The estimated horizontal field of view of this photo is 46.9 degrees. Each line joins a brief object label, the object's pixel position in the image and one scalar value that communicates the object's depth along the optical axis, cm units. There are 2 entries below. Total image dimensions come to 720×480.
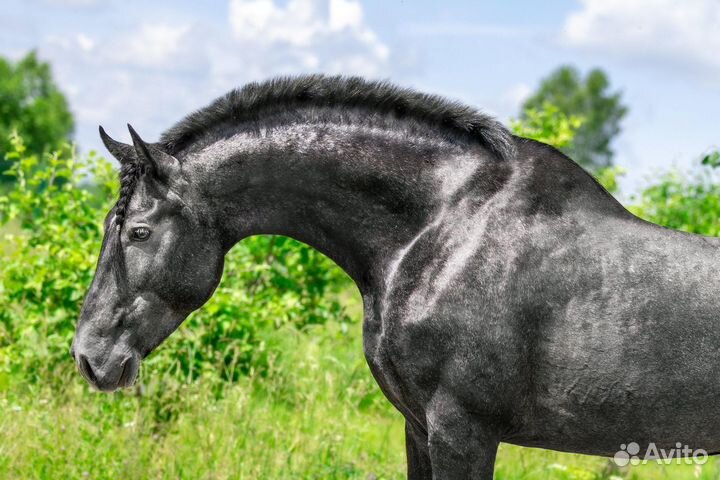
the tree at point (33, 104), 5447
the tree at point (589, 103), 5503
